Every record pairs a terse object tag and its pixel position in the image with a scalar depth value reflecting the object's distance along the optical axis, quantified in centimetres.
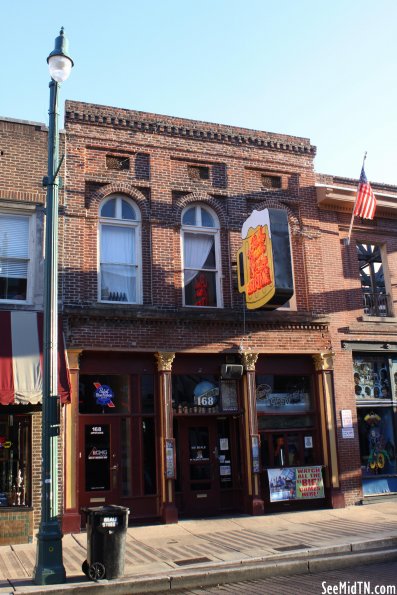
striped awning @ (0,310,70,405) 1156
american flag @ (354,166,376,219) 1600
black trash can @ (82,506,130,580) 870
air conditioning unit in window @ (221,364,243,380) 1434
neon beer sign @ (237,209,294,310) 1323
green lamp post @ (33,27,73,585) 852
